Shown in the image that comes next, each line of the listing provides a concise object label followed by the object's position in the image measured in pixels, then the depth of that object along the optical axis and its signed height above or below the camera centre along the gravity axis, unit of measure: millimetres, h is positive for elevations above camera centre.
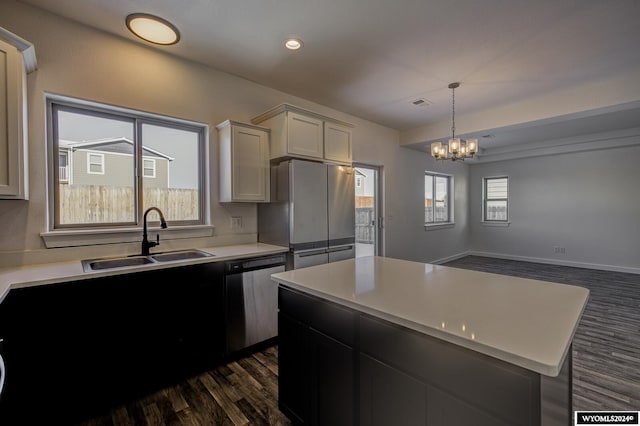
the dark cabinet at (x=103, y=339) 1529 -837
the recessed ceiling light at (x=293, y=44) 2408 +1448
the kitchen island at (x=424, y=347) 833 -509
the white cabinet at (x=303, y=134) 2849 +814
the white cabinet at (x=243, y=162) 2746 +476
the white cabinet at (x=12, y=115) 1597 +553
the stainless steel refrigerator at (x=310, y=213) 2826 -42
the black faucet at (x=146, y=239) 2377 -252
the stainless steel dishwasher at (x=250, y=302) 2363 -820
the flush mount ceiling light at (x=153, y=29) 2102 +1426
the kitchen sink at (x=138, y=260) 2082 -406
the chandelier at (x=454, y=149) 3580 +784
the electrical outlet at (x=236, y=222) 3031 -141
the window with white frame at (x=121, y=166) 2209 +392
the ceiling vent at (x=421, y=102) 3764 +1453
